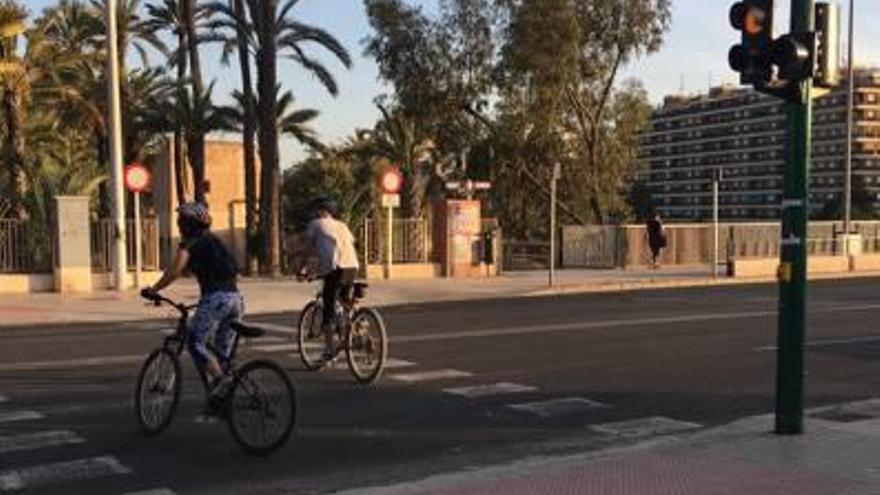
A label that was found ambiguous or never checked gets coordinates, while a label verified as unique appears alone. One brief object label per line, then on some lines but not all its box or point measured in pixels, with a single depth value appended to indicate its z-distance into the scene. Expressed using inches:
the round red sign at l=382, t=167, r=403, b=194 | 1195.3
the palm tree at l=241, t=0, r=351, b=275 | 1278.3
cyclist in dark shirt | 370.0
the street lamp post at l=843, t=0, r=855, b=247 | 1545.8
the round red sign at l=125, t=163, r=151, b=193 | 1058.1
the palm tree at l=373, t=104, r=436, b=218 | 1939.0
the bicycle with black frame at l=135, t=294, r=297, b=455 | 354.9
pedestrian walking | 1498.5
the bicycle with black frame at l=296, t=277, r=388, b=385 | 506.0
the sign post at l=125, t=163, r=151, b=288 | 1059.3
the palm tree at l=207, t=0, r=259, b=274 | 1334.9
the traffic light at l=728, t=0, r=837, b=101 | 355.6
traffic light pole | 361.1
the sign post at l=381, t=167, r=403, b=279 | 1194.0
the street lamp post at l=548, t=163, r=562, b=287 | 1143.6
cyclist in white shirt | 515.8
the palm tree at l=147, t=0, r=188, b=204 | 1813.5
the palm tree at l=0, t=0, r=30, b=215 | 1238.4
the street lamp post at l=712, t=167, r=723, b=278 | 1294.3
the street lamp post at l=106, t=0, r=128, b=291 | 1046.4
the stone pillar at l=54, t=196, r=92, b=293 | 1059.9
